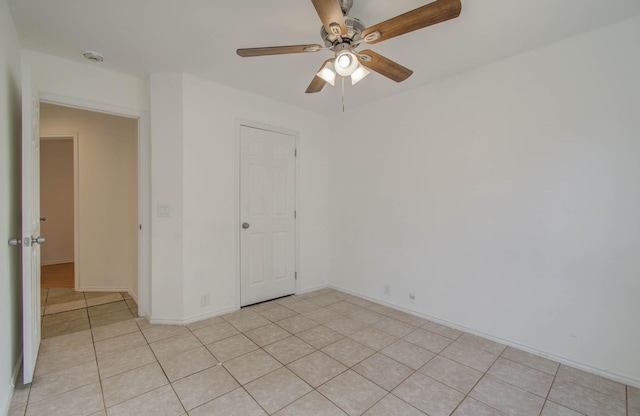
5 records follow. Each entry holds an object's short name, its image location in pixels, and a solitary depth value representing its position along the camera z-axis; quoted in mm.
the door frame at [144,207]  2943
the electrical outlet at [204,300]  3008
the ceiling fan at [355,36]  1428
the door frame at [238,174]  3258
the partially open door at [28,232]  1863
